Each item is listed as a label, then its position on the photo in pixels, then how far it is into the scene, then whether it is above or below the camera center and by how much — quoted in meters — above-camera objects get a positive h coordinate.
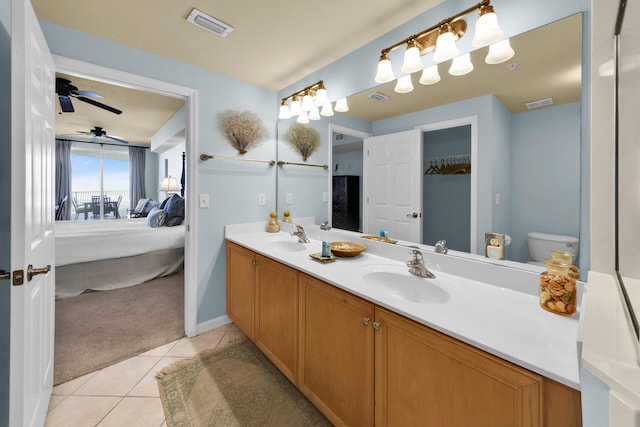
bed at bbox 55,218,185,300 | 2.97 -0.56
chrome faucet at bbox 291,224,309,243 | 2.17 -0.21
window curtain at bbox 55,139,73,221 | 6.07 +0.86
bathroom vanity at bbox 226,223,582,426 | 0.69 -0.44
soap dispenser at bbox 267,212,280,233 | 2.56 -0.14
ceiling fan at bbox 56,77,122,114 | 2.66 +1.22
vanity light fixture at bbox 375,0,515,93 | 1.16 +0.82
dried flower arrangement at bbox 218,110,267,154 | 2.34 +0.75
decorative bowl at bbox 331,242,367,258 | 1.65 -0.24
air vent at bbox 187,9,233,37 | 1.54 +1.15
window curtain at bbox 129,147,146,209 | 6.95 +0.98
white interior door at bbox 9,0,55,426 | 0.92 -0.02
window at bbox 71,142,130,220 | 6.49 +0.81
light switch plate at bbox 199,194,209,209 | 2.23 +0.08
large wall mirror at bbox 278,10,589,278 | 1.04 +0.33
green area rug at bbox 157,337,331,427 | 1.40 -1.09
